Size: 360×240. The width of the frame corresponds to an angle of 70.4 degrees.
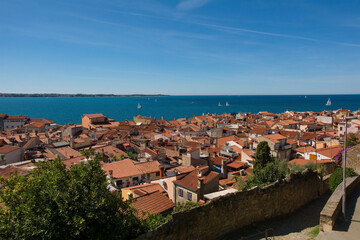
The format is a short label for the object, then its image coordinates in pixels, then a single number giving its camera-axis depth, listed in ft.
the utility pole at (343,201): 38.43
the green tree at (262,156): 92.22
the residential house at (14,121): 316.60
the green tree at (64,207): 22.66
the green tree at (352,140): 103.76
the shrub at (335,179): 52.56
